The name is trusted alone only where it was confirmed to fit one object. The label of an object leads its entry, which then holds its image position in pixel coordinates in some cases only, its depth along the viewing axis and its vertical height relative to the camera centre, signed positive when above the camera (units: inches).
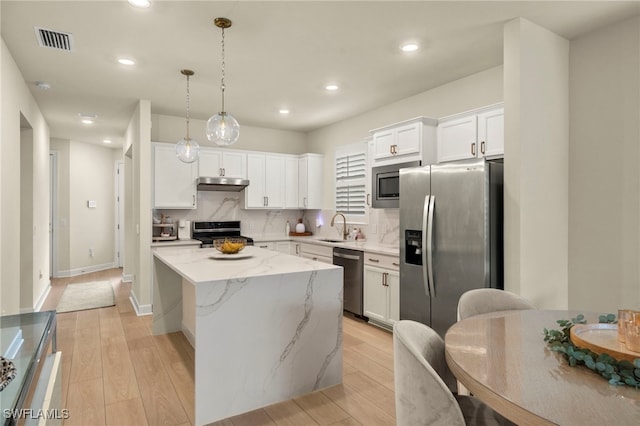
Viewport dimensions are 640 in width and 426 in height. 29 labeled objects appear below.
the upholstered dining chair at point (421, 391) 46.4 -23.1
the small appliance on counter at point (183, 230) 208.8 -9.6
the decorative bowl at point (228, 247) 128.6 -11.8
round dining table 37.9 -20.1
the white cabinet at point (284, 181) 226.2 +19.8
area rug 198.4 -48.9
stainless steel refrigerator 114.0 -7.8
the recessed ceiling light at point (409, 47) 120.6 +54.1
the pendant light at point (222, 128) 119.4 +27.0
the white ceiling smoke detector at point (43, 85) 158.0 +55.0
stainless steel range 217.5 -10.0
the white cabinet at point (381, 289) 153.1 -32.9
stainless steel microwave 163.8 +12.6
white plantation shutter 206.8 +17.8
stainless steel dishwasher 172.7 -30.4
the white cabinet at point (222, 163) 210.2 +28.5
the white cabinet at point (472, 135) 129.2 +28.8
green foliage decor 42.9 -18.6
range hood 201.6 +16.1
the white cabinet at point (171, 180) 194.5 +17.6
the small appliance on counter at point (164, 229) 203.5 -9.1
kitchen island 90.1 -31.1
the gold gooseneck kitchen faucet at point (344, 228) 216.4 -9.3
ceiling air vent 113.6 +54.7
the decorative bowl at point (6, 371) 42.3 -18.9
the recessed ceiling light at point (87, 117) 210.2 +55.6
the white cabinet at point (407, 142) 152.1 +30.2
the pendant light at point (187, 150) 156.7 +26.2
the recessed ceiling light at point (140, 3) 96.0 +54.4
